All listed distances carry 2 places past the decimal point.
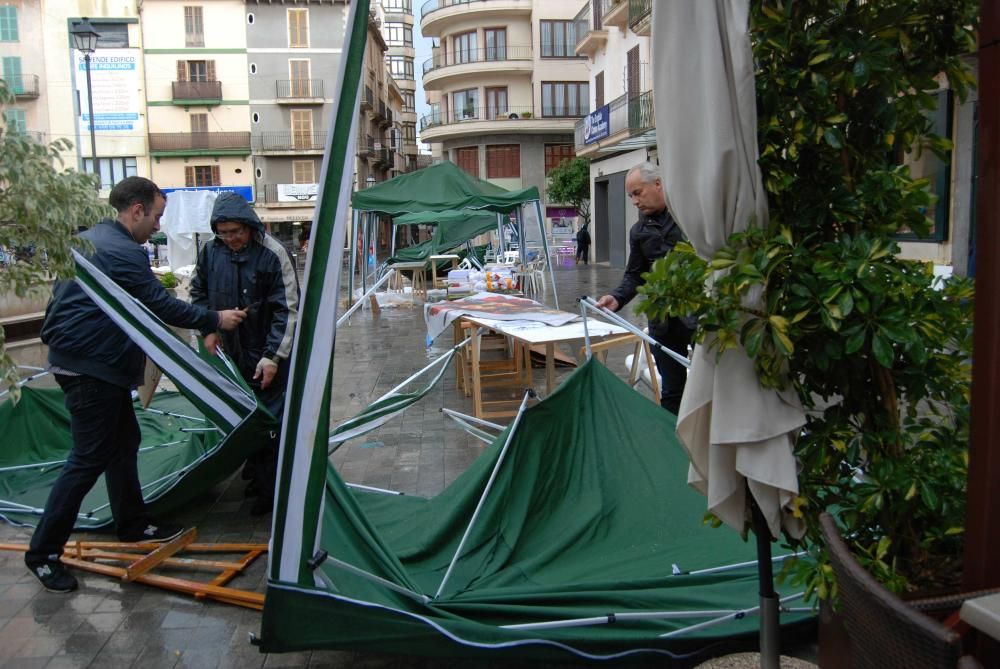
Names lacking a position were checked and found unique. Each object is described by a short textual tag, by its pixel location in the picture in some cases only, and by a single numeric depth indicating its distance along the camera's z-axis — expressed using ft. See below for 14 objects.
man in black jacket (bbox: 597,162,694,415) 16.38
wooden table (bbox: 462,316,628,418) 19.11
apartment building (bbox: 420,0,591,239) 142.20
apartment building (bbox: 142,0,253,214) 148.56
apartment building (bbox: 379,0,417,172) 271.94
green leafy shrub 6.70
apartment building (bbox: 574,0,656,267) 73.87
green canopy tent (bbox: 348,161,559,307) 46.21
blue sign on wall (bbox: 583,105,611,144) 84.02
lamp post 55.62
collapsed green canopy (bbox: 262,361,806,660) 9.00
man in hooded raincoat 14.84
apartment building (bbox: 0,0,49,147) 136.87
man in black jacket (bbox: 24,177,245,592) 12.26
